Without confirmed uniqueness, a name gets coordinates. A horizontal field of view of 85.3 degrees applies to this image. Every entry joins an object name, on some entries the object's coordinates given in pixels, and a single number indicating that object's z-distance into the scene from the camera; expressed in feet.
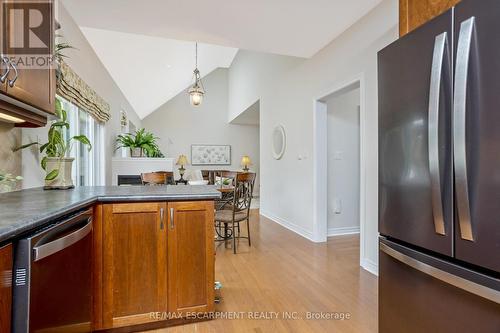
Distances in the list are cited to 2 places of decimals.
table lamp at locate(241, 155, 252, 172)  27.09
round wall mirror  15.57
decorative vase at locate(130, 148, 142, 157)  15.17
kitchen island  5.31
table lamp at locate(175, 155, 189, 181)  21.90
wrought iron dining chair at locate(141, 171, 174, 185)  9.16
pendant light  16.44
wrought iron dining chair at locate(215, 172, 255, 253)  10.62
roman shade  7.29
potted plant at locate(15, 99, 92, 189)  6.26
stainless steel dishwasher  3.03
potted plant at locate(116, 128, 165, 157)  15.02
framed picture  29.09
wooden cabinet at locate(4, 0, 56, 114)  3.81
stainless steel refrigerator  2.69
